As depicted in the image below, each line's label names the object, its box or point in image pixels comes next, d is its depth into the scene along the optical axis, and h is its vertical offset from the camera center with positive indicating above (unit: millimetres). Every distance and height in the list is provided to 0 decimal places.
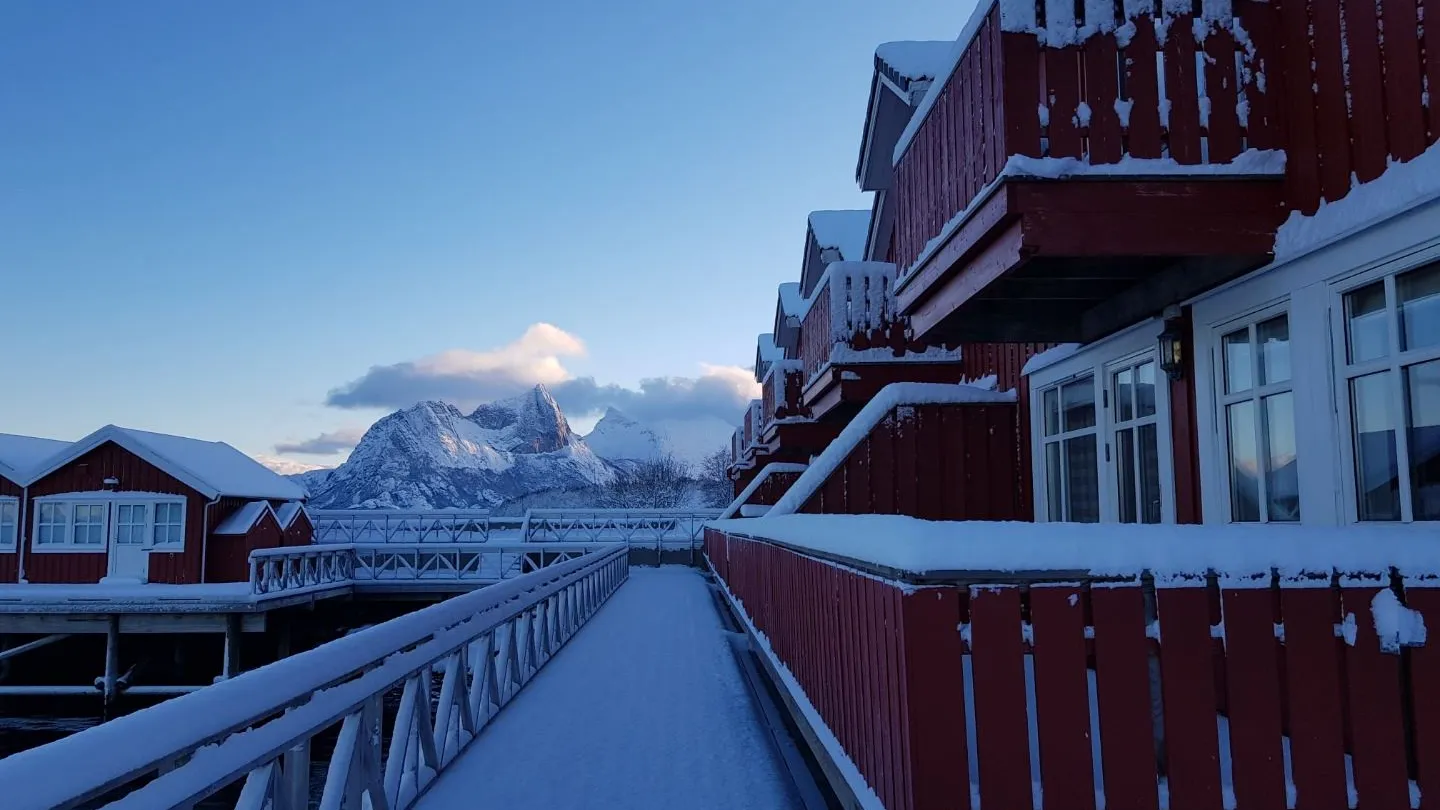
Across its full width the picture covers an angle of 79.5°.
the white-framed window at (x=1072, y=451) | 7758 +334
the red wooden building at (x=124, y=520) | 26094 -620
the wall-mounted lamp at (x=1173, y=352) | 6051 +936
